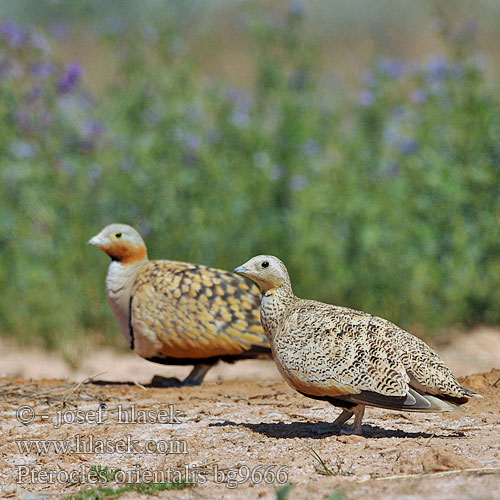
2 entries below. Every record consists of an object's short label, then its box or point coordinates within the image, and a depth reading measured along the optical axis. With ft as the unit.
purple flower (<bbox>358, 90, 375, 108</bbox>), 64.85
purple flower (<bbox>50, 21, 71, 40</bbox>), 65.36
